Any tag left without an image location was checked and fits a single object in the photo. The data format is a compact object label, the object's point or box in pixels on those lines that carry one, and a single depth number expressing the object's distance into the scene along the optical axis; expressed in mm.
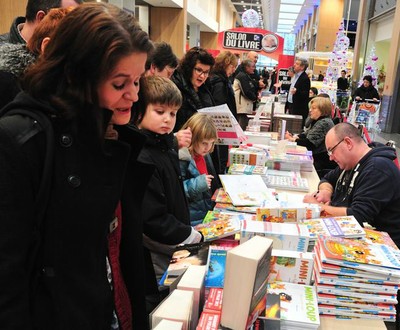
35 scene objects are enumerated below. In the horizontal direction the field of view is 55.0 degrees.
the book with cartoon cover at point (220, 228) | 1648
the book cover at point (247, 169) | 2811
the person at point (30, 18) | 1494
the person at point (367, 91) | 10961
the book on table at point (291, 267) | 1390
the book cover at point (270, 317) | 986
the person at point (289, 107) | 7598
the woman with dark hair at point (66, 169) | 815
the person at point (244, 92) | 5968
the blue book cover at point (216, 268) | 1186
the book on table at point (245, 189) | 2256
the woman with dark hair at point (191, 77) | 3133
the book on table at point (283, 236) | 1508
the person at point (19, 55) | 985
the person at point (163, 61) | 2712
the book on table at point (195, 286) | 1026
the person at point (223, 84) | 4191
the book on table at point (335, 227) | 1603
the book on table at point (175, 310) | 921
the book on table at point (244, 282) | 855
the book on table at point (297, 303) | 1205
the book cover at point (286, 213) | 1814
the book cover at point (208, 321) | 936
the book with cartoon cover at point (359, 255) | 1369
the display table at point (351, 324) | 1367
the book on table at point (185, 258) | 1387
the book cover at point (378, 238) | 1596
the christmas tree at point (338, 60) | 12234
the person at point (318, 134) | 4270
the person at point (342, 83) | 11969
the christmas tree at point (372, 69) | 11658
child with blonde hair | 2207
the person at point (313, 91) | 10348
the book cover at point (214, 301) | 1011
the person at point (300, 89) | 7246
